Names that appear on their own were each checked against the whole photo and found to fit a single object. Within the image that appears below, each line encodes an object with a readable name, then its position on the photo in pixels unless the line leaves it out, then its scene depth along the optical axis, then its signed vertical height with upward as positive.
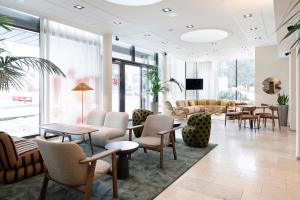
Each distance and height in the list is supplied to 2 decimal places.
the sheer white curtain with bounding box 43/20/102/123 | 5.71 +0.92
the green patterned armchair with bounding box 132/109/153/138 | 5.57 -0.56
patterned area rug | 2.60 -1.23
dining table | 7.38 -0.71
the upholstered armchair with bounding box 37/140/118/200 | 2.11 -0.72
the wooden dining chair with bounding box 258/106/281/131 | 7.10 -0.63
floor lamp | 5.62 +0.30
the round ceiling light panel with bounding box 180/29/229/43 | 6.82 +2.21
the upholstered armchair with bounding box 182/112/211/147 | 4.80 -0.80
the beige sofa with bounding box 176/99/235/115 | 11.07 -0.45
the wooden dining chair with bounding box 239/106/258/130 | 7.09 -0.64
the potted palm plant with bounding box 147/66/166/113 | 8.90 +0.59
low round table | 3.06 -0.96
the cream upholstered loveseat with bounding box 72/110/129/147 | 4.56 -0.69
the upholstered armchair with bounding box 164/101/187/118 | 9.72 -0.68
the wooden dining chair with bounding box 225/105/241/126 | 7.87 -0.70
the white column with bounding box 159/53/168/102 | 10.59 +1.58
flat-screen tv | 12.64 +0.83
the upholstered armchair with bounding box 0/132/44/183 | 2.84 -0.93
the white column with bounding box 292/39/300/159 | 4.02 -0.40
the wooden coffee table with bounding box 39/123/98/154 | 4.10 -0.67
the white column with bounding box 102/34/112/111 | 6.82 +0.89
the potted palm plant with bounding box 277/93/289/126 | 7.46 -0.43
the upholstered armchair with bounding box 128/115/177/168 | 3.66 -0.73
